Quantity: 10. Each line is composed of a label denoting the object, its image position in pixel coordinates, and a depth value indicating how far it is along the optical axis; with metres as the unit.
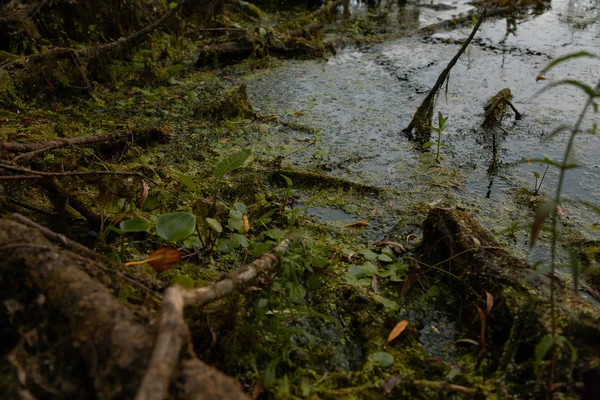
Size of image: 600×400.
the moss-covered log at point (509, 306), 1.41
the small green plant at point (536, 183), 2.69
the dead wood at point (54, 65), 3.59
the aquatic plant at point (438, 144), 3.06
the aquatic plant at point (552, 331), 1.22
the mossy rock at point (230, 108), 3.72
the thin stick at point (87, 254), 1.40
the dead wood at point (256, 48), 4.93
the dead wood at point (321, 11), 6.20
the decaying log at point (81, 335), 1.00
